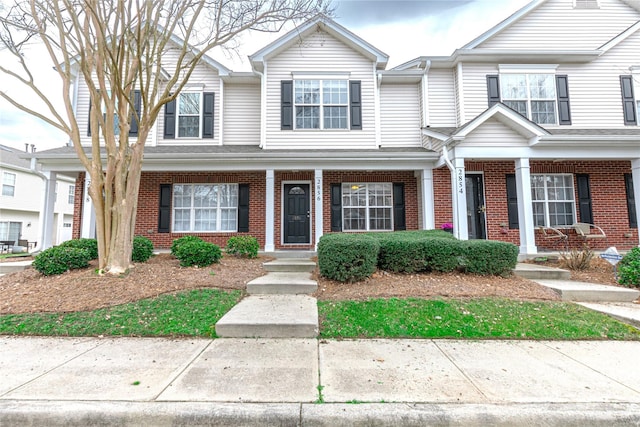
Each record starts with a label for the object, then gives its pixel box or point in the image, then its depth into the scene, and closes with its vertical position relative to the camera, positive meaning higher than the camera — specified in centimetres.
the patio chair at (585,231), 808 -9
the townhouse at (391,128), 939 +326
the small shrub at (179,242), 701 -22
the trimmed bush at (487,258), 573 -54
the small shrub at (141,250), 671 -37
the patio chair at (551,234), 884 -18
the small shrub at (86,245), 649 -24
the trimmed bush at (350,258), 529 -48
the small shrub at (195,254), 656 -46
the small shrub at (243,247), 805 -40
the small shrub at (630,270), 551 -78
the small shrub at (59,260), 570 -50
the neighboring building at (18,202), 1844 +202
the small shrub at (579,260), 675 -71
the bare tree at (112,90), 574 +278
